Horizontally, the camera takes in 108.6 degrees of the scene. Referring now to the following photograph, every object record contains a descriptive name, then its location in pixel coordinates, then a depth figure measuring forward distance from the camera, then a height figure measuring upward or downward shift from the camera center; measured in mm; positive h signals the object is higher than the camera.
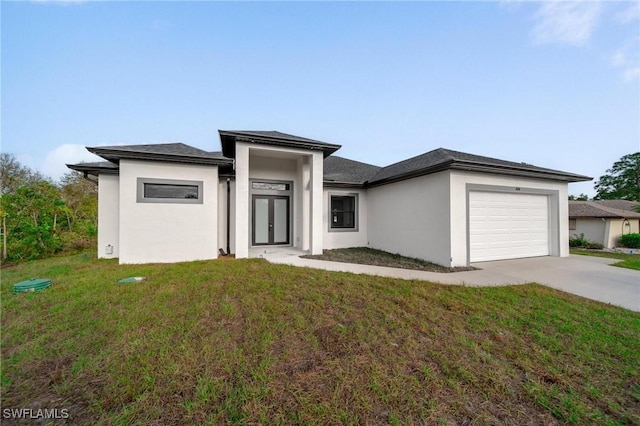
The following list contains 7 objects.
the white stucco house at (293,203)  7133 +431
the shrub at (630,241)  13195 -1572
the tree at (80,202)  10781 +815
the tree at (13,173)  15077 +3027
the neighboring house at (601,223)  13891 -583
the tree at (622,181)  29344 +4368
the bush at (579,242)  13570 -1659
